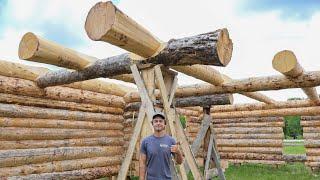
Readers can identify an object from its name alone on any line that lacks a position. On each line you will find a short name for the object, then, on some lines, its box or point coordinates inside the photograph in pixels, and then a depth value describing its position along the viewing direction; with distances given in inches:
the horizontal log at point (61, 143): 318.6
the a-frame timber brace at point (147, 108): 208.1
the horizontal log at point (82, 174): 328.9
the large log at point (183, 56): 179.3
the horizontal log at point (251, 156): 582.2
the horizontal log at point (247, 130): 588.7
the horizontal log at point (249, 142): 586.2
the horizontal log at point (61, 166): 313.7
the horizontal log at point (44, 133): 316.5
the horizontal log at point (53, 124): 318.7
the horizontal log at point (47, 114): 314.7
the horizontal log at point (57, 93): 307.4
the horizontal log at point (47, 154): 310.2
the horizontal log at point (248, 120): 590.4
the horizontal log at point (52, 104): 315.0
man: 196.4
